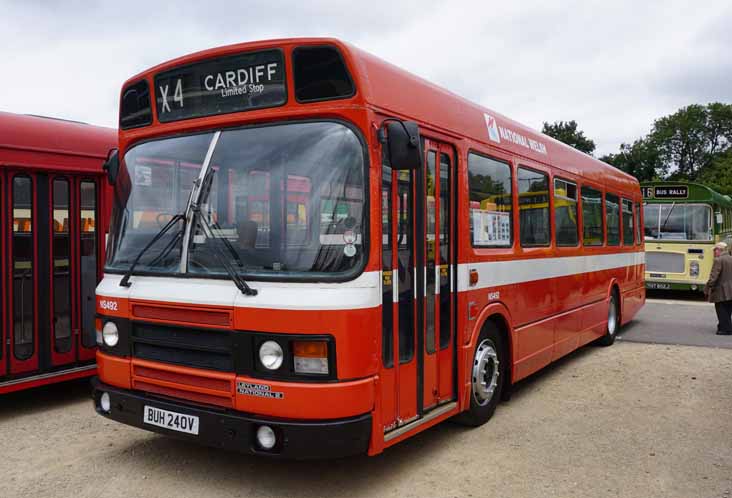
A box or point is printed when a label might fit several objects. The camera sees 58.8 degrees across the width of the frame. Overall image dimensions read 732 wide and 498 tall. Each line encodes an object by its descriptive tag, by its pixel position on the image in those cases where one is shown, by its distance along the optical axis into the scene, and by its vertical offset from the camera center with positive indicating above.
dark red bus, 6.39 +0.05
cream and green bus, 18.94 +0.17
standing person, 12.24 -1.01
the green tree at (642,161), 70.94 +8.64
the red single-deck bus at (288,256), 4.14 -0.07
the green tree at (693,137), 68.12 +10.73
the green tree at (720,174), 57.19 +6.01
